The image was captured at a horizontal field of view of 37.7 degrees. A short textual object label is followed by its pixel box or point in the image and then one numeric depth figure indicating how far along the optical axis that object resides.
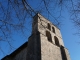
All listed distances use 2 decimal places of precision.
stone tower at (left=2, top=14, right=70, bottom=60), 10.43
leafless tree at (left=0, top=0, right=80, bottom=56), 4.24
